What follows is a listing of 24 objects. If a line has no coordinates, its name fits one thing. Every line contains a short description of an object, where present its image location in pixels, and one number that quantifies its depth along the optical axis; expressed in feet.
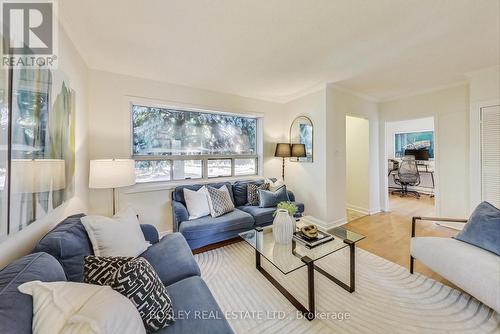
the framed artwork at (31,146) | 3.20
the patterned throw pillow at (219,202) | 8.90
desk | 18.89
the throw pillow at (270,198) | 10.05
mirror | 11.62
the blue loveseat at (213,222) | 7.75
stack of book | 6.22
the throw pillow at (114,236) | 4.53
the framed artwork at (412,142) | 18.88
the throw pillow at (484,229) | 5.29
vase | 6.38
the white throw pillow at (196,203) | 8.63
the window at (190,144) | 9.84
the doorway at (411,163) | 17.85
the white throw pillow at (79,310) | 2.19
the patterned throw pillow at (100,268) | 3.12
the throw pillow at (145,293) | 3.01
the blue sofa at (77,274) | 2.24
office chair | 17.85
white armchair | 4.54
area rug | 4.71
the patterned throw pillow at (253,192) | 10.63
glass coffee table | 5.05
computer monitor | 18.72
